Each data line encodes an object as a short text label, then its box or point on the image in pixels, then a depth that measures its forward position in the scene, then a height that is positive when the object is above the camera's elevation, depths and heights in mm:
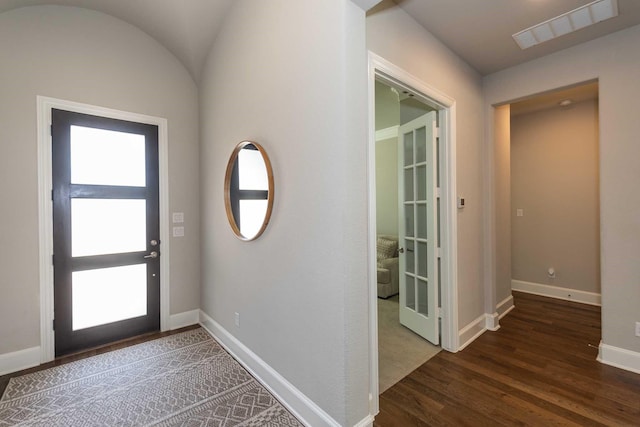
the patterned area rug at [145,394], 1802 -1322
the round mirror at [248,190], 2109 +195
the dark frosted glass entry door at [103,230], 2607 -150
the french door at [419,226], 2676 -151
